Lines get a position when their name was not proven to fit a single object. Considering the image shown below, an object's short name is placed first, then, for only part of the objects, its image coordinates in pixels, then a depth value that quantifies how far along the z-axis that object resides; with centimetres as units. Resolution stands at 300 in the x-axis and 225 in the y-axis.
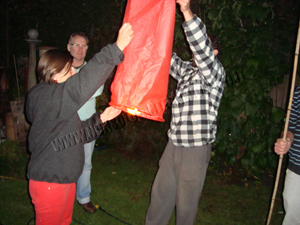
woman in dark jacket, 103
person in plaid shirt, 150
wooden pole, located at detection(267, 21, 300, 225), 111
